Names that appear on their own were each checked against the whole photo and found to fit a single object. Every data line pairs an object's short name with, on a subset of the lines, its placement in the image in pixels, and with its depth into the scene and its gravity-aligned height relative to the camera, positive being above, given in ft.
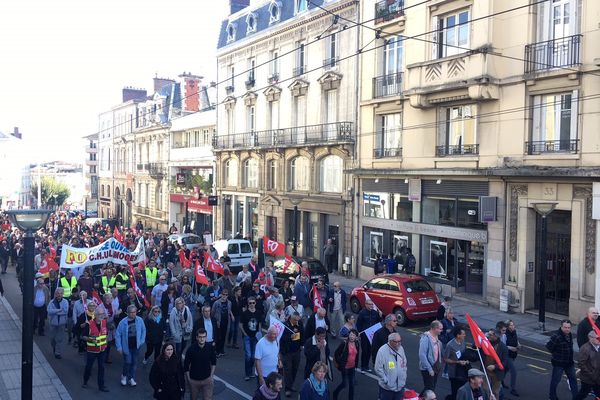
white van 96.34 -11.92
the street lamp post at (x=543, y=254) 58.90 -7.38
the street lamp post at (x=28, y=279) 28.58 -4.97
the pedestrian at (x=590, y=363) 34.55 -10.40
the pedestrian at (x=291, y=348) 37.91 -10.55
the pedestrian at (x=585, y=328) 40.96 -9.98
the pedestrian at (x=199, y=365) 32.32 -9.91
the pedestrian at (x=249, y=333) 41.37 -10.55
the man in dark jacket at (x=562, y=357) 36.63 -10.59
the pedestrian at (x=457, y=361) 33.68 -9.99
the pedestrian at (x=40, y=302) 53.88 -11.18
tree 271.28 -7.97
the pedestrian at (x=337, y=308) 50.70 -11.15
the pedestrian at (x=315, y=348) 35.37 -9.85
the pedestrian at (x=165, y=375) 30.91 -9.98
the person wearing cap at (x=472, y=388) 26.89 -9.24
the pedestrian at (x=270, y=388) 26.68 -9.27
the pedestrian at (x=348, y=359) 35.06 -10.33
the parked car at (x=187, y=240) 110.61 -11.85
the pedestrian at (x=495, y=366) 33.51 -10.33
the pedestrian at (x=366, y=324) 42.24 -10.13
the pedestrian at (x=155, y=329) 41.96 -10.55
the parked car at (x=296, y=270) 75.55 -11.91
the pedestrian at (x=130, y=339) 39.78 -10.58
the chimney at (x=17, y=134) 384.49 +24.47
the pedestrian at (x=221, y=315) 46.91 -10.54
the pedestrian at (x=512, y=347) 38.88 -10.79
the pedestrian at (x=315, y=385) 27.81 -9.37
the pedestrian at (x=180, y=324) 41.78 -10.08
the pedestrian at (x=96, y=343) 39.34 -10.67
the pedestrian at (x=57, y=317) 47.39 -10.91
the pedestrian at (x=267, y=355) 33.24 -9.63
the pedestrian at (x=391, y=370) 30.96 -9.67
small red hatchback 59.00 -11.68
